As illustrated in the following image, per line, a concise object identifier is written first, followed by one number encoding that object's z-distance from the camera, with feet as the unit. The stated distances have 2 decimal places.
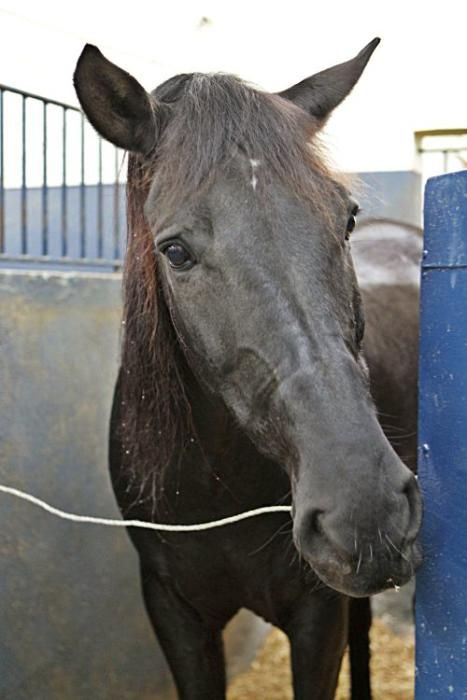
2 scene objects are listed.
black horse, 5.43
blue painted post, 5.91
